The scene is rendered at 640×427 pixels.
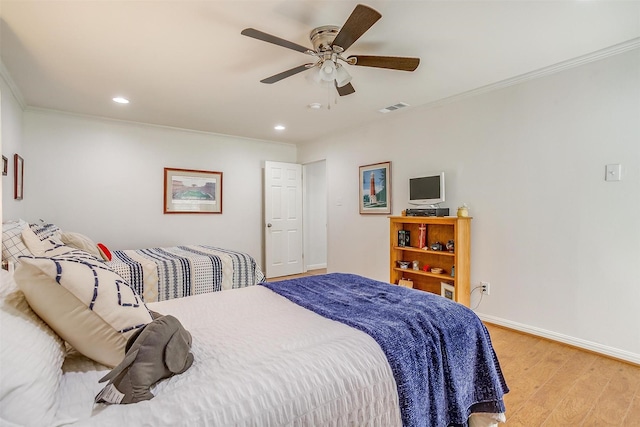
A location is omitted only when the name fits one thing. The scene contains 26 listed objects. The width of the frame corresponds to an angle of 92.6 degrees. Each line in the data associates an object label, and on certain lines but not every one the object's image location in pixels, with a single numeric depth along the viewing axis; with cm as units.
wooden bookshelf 324
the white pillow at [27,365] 70
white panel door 536
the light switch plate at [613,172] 246
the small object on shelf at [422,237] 365
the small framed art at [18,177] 312
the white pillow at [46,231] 238
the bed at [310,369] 84
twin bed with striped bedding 275
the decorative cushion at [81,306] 93
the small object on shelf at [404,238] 386
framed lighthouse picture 427
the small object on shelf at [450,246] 338
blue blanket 122
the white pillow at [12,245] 190
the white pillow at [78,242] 261
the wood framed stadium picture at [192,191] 461
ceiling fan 181
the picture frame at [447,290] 330
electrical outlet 325
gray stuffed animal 84
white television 351
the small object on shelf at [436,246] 347
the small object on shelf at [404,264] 384
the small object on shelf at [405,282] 381
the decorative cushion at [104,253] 286
